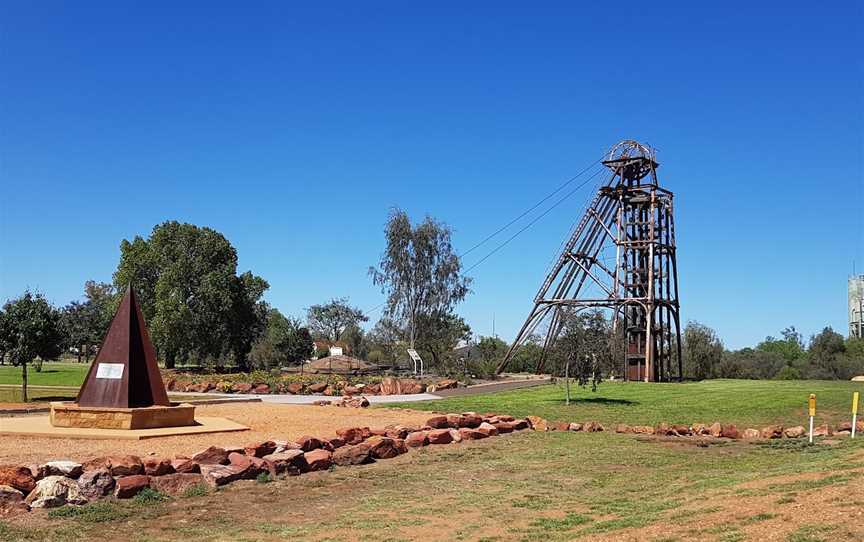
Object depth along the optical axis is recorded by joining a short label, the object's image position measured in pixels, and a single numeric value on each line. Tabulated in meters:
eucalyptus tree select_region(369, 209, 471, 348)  56.53
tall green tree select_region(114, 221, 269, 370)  56.75
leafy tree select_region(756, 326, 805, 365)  70.10
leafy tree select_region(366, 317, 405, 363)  57.88
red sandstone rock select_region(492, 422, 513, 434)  20.38
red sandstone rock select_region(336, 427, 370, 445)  16.60
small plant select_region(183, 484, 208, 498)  12.23
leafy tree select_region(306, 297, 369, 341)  95.88
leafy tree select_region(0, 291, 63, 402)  32.03
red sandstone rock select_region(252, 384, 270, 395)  39.11
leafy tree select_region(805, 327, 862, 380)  51.22
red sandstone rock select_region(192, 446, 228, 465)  13.30
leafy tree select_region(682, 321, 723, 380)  55.45
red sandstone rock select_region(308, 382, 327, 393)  39.02
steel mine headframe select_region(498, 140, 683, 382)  48.31
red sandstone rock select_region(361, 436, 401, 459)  16.02
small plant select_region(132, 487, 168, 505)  11.68
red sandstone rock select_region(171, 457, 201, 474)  12.86
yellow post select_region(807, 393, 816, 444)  17.83
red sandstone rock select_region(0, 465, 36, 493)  11.20
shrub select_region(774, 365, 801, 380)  53.12
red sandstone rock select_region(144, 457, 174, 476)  12.52
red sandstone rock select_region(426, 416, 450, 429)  19.55
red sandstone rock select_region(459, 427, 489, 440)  19.05
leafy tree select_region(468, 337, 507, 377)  51.29
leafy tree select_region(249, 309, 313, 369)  67.06
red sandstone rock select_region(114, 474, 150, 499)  11.71
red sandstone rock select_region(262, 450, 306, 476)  13.89
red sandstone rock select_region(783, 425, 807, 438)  19.48
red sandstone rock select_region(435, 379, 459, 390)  41.21
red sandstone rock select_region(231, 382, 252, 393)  39.28
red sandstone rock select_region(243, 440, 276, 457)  14.45
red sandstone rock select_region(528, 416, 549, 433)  21.35
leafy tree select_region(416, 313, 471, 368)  53.51
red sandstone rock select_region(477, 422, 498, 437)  19.64
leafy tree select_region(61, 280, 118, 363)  85.60
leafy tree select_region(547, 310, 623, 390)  28.30
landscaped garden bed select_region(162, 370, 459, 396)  39.12
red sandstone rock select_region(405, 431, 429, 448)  17.58
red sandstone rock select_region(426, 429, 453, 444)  18.02
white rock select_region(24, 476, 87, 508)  11.03
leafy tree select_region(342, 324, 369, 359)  88.38
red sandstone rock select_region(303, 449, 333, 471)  14.52
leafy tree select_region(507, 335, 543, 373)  61.41
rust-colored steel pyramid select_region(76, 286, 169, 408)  19.81
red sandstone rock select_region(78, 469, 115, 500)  11.50
